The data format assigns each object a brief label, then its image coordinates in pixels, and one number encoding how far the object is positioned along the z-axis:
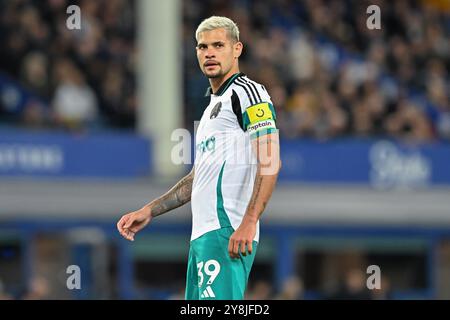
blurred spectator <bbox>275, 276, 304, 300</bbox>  16.60
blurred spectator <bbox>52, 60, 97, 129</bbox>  20.17
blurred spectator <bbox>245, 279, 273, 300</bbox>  16.43
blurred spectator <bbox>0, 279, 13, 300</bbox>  14.09
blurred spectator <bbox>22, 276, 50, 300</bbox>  12.87
